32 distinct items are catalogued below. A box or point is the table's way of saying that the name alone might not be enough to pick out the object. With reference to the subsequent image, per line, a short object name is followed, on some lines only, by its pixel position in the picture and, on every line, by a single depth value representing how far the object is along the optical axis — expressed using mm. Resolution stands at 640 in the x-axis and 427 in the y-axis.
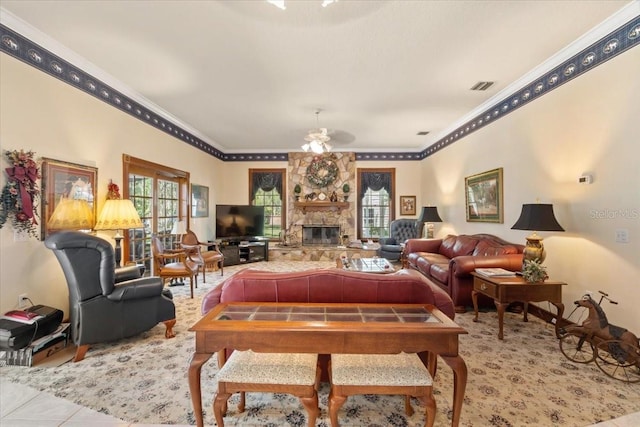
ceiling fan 4965
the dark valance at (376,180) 7789
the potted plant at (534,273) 2781
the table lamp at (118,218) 3230
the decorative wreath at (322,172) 7699
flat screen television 6914
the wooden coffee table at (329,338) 1334
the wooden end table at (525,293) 2781
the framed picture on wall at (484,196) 4285
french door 4191
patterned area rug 1766
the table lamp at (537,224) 2932
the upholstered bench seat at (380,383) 1396
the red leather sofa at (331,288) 1771
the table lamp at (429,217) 5926
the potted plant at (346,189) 7637
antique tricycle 2170
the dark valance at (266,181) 7844
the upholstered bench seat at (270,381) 1393
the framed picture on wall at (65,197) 2797
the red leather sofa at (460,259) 3453
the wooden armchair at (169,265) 4168
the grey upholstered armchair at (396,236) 6548
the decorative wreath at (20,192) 2463
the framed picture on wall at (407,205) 7766
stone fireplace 7727
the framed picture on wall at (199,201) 6098
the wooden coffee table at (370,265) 3865
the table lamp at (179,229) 5541
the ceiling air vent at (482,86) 3745
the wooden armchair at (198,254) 4559
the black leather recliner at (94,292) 2348
